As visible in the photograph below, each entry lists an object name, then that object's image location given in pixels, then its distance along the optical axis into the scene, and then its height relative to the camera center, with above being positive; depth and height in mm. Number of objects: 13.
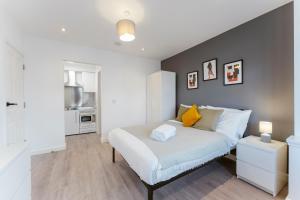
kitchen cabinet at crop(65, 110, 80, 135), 4707 -768
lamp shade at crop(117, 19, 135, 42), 2021 +1010
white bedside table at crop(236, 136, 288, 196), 1779 -895
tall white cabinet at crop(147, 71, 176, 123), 4055 +80
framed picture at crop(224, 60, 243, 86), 2648 +497
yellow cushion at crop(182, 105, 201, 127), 2816 -380
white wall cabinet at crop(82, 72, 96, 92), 5377 +692
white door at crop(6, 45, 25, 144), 2255 +70
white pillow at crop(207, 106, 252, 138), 2391 -398
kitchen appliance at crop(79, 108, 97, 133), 4941 -767
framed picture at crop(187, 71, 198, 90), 3635 +487
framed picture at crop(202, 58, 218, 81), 3131 +658
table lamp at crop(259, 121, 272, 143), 1985 -488
